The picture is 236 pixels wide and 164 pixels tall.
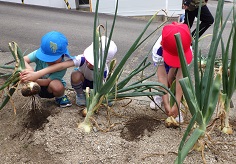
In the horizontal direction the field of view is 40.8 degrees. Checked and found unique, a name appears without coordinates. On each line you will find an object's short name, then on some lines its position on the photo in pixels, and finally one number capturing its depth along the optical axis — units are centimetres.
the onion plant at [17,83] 209
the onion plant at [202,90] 144
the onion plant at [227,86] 171
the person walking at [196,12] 438
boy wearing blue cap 226
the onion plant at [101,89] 193
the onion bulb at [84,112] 220
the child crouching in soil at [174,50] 208
